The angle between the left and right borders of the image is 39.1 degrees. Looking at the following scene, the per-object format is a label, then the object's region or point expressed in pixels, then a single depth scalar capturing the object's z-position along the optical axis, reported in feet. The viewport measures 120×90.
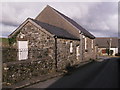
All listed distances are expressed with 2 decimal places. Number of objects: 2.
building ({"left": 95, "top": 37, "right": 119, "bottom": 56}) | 179.83
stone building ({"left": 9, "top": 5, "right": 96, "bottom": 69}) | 48.69
